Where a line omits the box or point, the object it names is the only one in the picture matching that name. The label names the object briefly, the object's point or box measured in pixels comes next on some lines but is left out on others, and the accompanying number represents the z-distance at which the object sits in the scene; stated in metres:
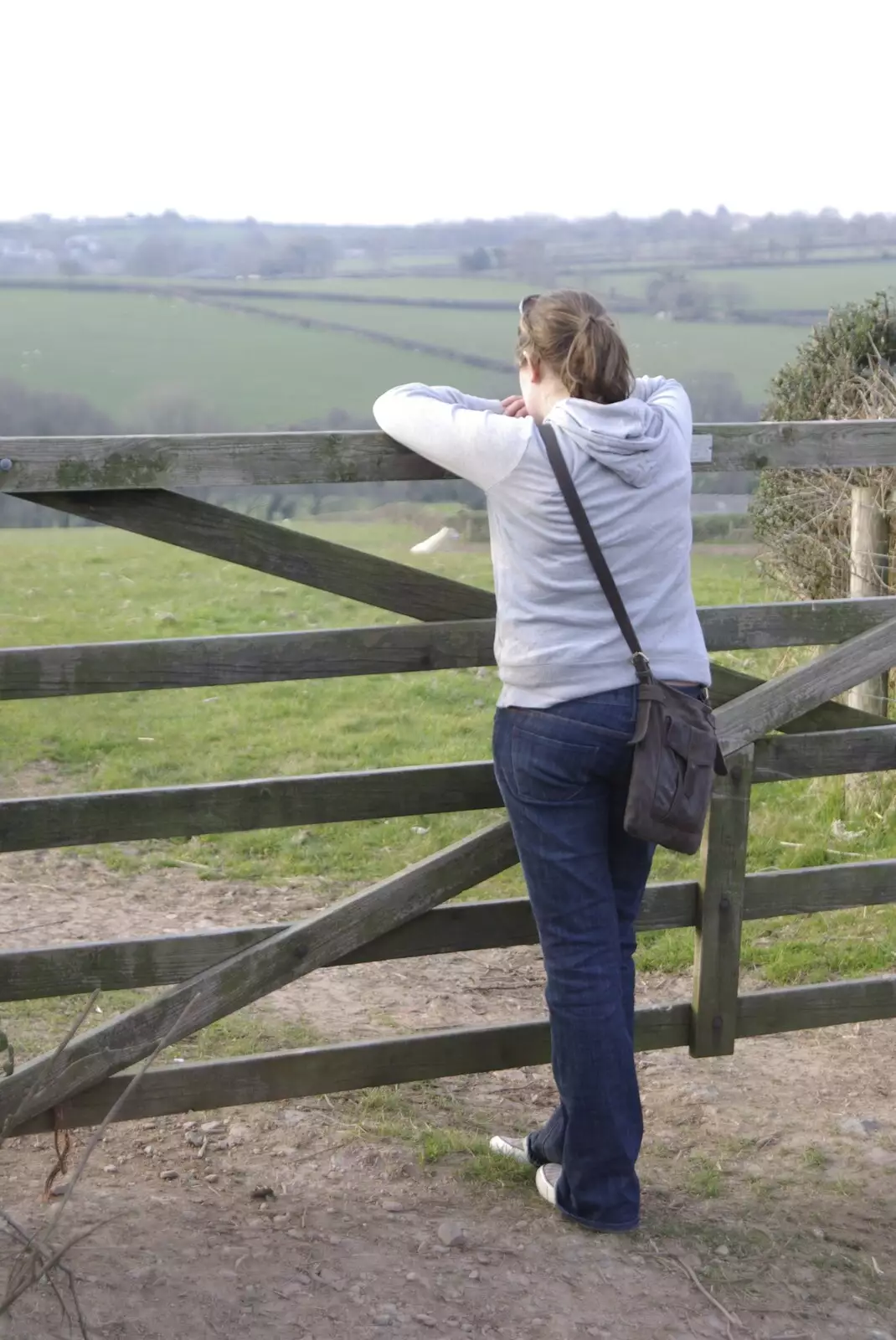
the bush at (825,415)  7.48
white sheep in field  18.51
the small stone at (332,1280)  3.05
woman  2.78
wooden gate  3.02
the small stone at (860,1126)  3.96
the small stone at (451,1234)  3.23
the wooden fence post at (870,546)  6.86
